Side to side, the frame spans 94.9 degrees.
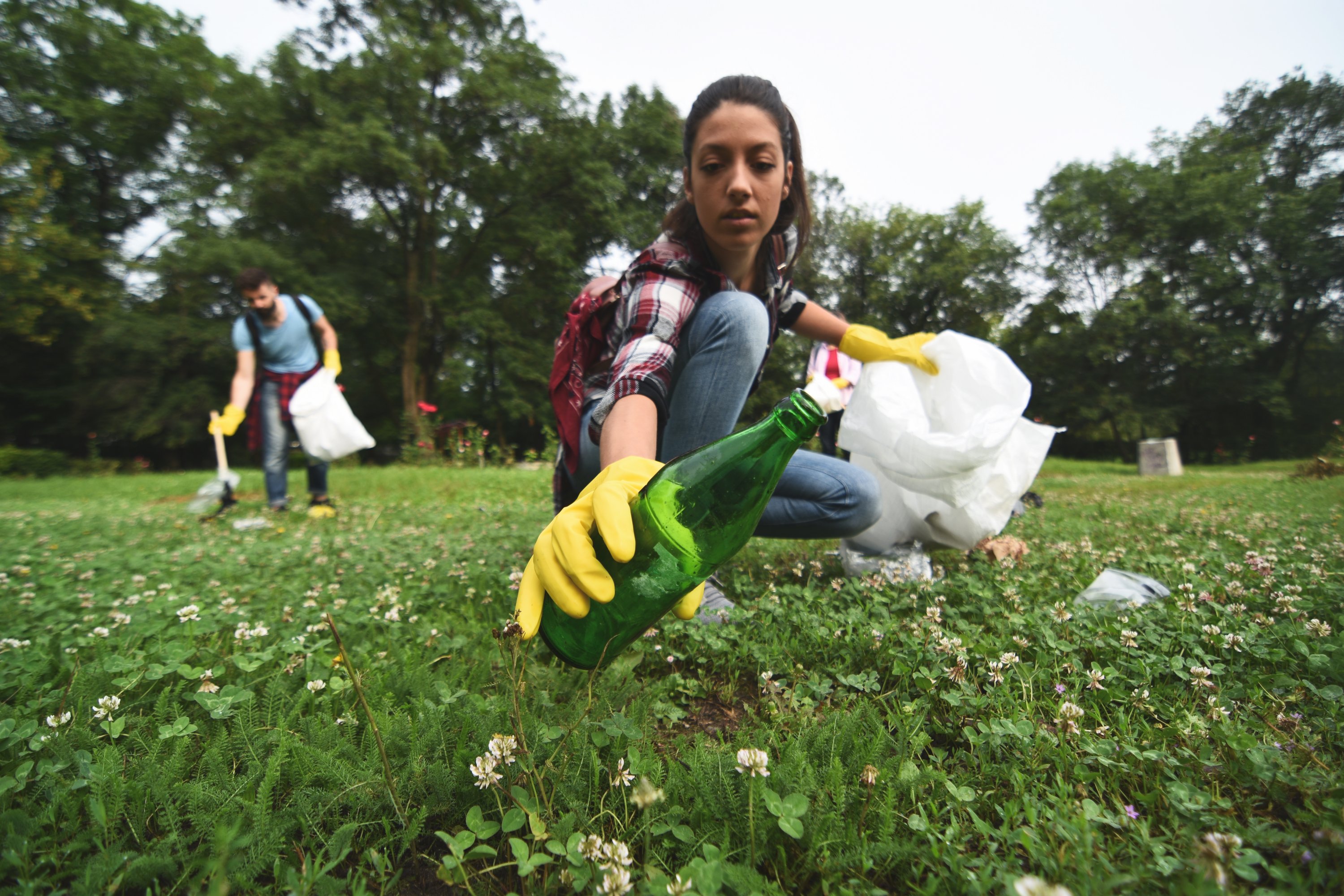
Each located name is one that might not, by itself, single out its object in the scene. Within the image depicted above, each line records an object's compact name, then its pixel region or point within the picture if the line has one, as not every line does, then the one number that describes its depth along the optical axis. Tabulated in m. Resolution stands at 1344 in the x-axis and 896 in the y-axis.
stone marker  12.84
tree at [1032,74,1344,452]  23.08
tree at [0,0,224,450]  17.48
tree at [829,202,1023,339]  27.78
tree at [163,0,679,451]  16.91
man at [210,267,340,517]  4.85
